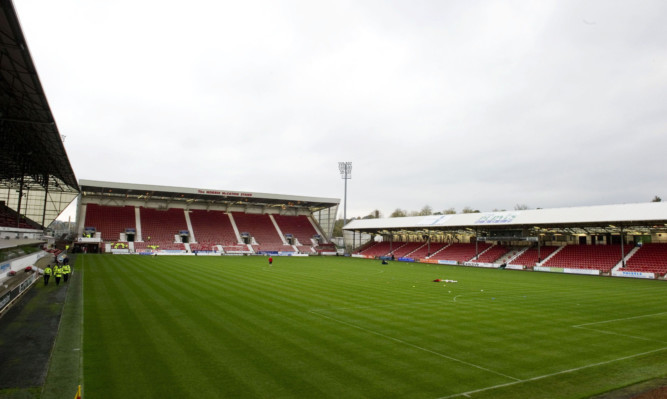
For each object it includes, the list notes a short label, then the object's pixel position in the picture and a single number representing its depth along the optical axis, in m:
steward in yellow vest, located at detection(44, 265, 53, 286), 21.59
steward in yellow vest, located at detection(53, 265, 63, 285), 21.84
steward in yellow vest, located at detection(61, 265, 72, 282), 22.72
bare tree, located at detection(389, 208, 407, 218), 135.38
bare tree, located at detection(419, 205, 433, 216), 131.25
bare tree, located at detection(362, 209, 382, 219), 142.07
